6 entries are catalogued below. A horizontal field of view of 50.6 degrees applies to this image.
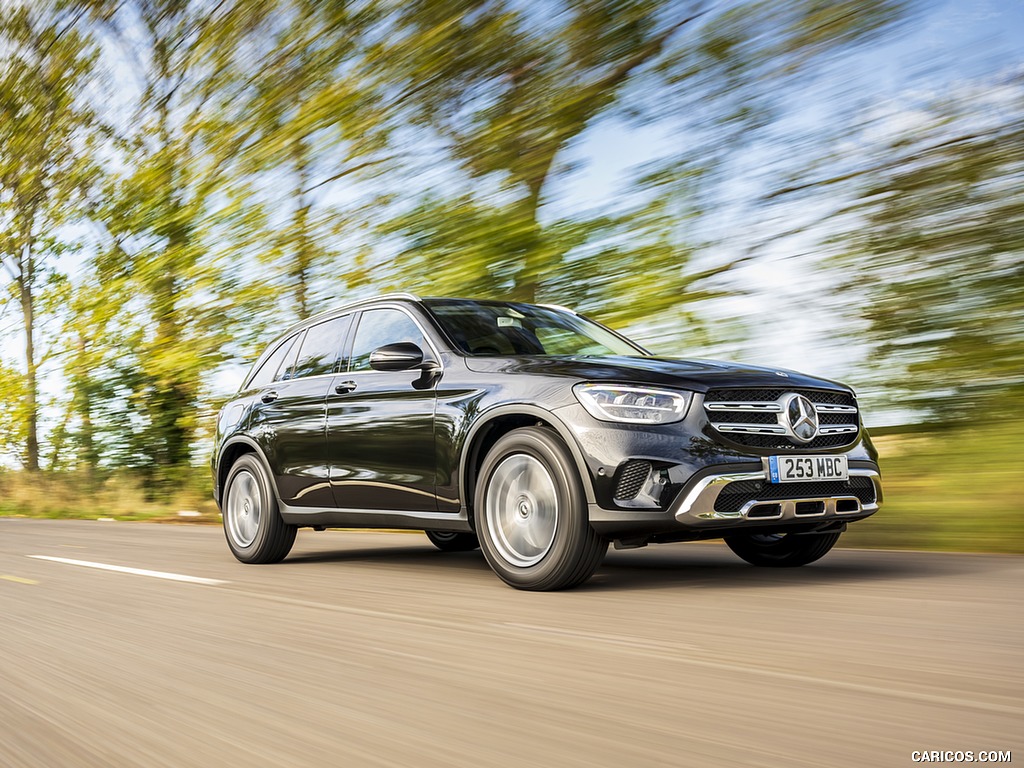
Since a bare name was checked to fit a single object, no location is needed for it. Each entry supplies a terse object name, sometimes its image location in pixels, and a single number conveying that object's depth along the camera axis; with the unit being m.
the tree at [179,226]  15.21
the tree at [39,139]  23.89
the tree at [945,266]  7.85
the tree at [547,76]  9.78
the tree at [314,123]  12.66
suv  5.24
